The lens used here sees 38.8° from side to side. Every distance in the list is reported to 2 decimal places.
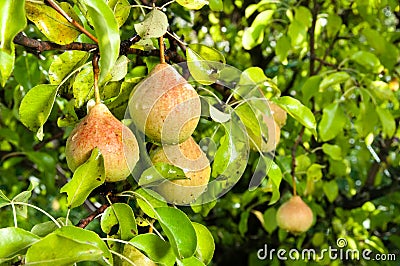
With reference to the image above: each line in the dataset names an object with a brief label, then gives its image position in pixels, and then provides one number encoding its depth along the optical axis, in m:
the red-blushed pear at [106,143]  0.62
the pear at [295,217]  1.45
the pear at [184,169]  0.71
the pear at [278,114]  1.19
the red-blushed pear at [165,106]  0.65
